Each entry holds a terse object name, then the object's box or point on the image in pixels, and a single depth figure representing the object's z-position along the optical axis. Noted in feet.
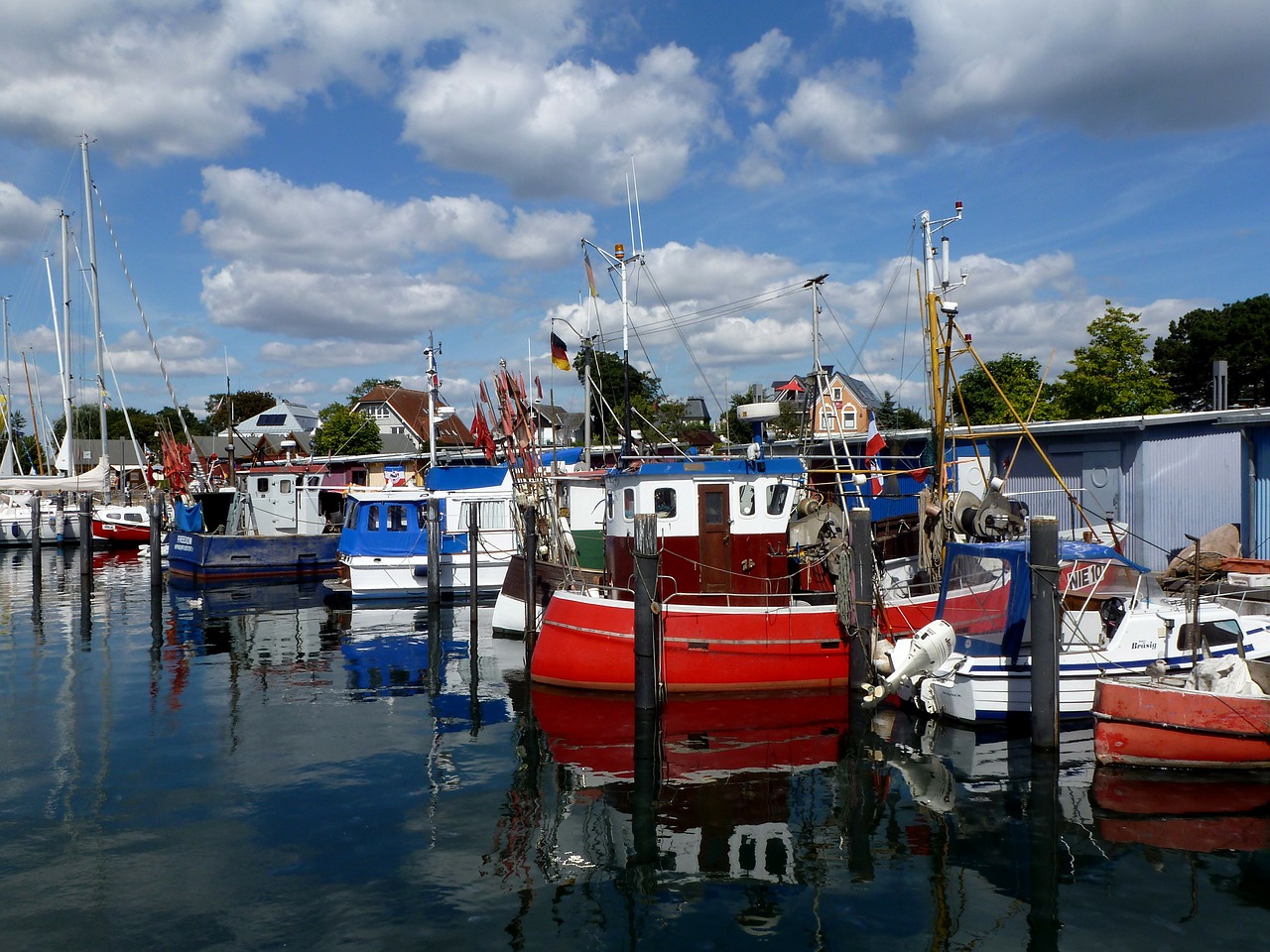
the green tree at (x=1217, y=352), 169.48
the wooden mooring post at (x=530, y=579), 59.11
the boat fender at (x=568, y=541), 66.95
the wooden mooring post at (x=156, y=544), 91.56
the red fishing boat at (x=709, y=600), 49.39
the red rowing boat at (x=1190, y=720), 36.14
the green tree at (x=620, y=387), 198.08
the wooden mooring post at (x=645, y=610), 44.32
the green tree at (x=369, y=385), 299.15
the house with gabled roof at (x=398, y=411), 237.66
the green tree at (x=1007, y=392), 147.74
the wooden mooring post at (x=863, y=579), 47.11
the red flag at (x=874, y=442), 59.67
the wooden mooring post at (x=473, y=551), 69.87
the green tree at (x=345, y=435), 205.36
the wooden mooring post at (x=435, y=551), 84.28
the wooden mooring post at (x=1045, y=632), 38.14
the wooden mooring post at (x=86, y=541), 105.40
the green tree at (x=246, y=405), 311.88
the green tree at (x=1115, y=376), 118.62
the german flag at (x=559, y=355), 66.69
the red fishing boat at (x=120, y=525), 152.15
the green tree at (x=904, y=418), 143.95
